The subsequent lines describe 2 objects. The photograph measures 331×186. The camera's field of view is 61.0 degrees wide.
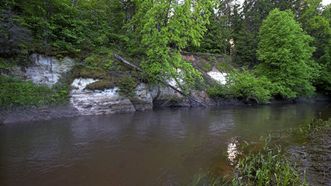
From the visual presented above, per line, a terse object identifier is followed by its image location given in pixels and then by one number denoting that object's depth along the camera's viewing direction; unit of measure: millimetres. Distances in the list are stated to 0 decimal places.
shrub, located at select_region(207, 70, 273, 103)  21891
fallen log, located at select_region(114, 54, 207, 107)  18242
